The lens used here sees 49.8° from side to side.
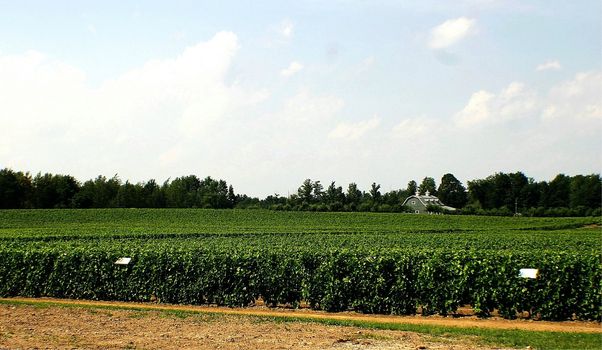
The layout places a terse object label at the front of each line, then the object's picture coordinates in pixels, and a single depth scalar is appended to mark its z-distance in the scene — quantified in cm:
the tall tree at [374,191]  15700
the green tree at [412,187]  18812
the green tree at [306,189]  14602
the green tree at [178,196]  12825
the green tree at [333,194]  14336
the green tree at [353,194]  15175
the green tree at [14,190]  10281
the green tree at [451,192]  16788
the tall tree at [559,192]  14477
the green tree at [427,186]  18300
